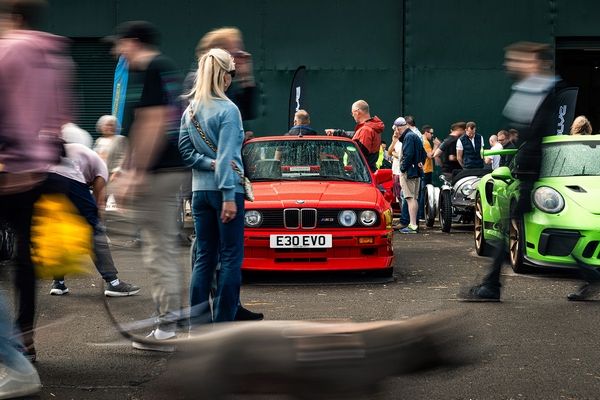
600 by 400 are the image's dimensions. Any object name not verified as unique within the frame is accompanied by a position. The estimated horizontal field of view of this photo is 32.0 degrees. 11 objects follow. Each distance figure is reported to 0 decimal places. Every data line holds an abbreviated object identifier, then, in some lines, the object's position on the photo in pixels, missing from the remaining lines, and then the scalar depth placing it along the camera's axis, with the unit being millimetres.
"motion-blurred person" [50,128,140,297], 8195
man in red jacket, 14016
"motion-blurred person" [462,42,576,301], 8391
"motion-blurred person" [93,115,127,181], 12914
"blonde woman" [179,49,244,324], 6543
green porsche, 9734
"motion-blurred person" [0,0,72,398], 5328
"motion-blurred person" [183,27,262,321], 7191
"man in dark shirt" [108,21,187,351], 6473
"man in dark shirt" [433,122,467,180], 18000
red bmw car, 10203
